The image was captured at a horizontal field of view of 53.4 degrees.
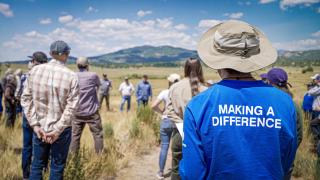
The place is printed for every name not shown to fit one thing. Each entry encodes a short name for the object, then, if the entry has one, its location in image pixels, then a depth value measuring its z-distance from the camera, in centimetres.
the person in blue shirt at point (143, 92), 1315
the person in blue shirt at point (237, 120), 157
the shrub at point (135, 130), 768
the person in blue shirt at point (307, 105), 859
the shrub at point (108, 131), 772
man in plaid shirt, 365
